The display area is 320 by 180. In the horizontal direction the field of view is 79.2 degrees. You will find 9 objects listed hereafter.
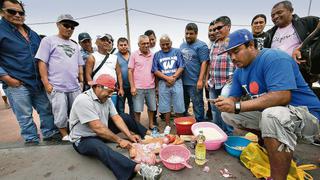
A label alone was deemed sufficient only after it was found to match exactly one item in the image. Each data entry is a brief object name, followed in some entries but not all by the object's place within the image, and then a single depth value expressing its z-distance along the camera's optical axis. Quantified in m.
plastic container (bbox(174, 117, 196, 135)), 3.23
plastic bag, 2.02
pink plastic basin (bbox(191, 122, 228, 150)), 2.65
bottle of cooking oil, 2.38
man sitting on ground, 2.38
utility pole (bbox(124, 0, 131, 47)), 11.01
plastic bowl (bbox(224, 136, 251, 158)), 2.77
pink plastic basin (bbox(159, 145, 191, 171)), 2.42
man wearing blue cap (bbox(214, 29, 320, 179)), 1.82
